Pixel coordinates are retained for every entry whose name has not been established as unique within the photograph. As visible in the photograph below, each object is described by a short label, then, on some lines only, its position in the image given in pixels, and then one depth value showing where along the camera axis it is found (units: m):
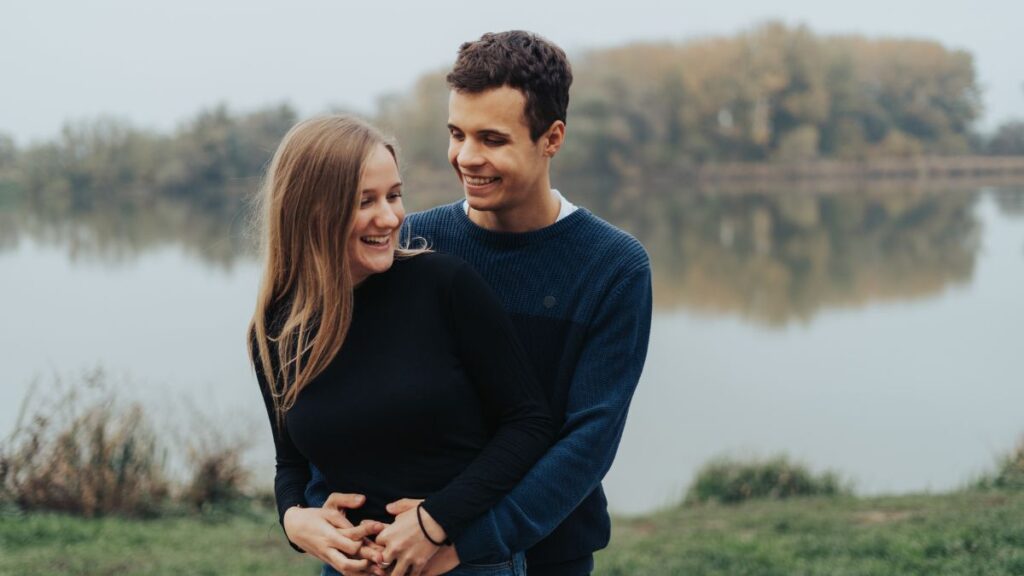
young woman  1.68
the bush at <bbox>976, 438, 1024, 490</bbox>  7.27
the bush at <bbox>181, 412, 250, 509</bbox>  7.84
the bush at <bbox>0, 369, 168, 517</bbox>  7.00
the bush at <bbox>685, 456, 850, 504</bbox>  8.09
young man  1.72
